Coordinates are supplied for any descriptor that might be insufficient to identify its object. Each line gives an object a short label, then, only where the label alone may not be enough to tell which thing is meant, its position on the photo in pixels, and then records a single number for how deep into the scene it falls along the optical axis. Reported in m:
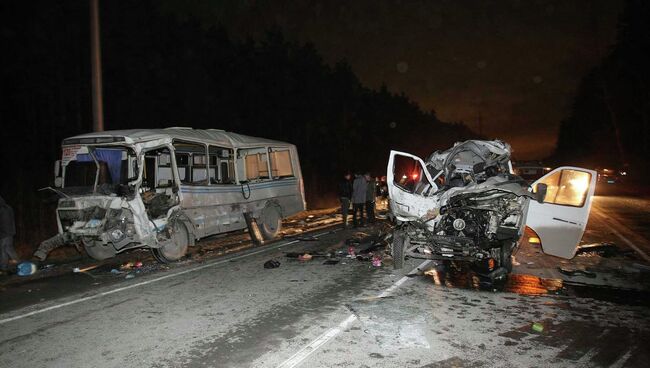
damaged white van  8.05
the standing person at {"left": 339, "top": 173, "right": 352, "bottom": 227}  15.52
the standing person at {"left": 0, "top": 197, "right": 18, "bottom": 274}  9.17
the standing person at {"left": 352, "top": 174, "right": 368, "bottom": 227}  15.18
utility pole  11.66
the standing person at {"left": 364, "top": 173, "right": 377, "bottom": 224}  15.48
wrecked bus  9.19
